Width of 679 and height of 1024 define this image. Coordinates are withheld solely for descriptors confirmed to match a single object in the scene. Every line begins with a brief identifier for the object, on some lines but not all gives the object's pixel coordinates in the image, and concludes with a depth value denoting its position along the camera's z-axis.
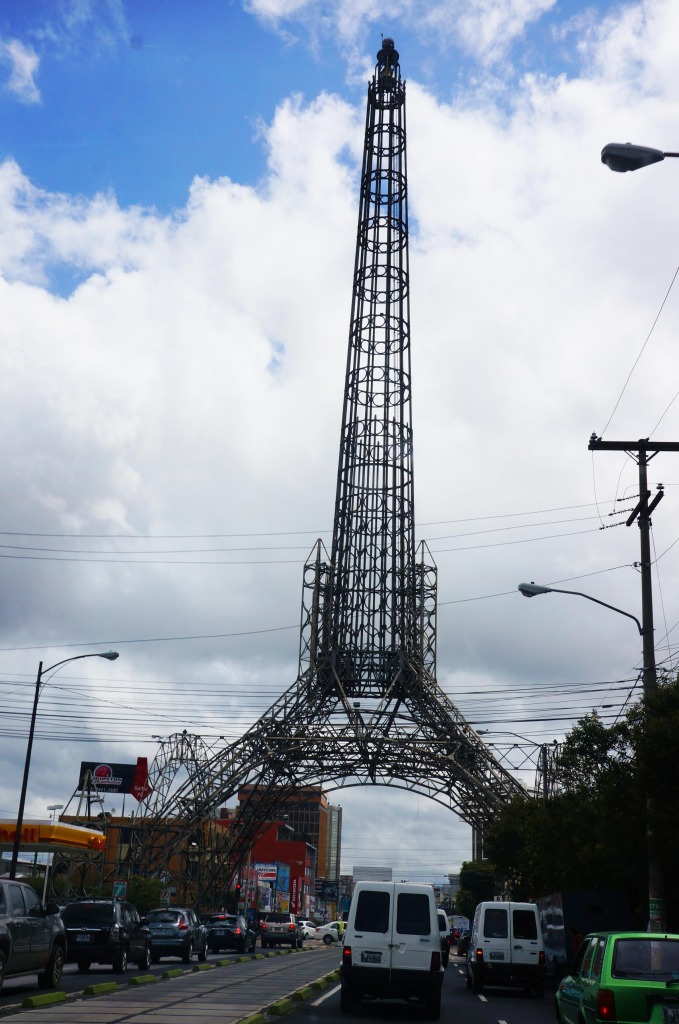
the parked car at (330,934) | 80.62
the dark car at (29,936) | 19.20
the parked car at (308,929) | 81.41
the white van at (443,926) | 22.46
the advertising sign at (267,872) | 122.87
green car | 12.04
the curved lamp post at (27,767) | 37.88
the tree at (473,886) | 107.46
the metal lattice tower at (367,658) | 58.88
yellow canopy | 45.78
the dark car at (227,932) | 48.66
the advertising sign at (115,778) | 69.00
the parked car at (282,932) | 63.81
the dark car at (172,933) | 36.09
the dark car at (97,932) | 27.72
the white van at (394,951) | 20.62
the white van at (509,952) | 29.11
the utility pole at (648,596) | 22.78
